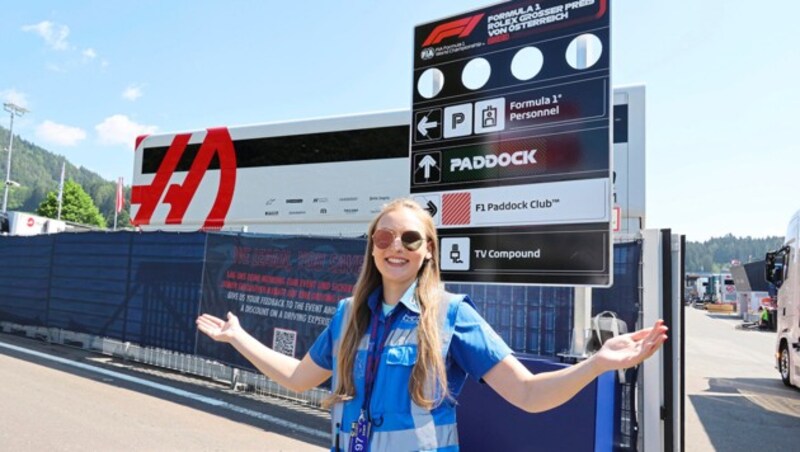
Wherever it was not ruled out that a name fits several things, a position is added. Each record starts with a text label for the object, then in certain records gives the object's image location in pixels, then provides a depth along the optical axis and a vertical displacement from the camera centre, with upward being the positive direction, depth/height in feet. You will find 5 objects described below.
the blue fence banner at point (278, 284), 21.39 -0.88
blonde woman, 5.48 -0.88
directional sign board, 10.79 +2.69
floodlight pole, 138.10 +36.98
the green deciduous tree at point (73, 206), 187.93 +17.59
